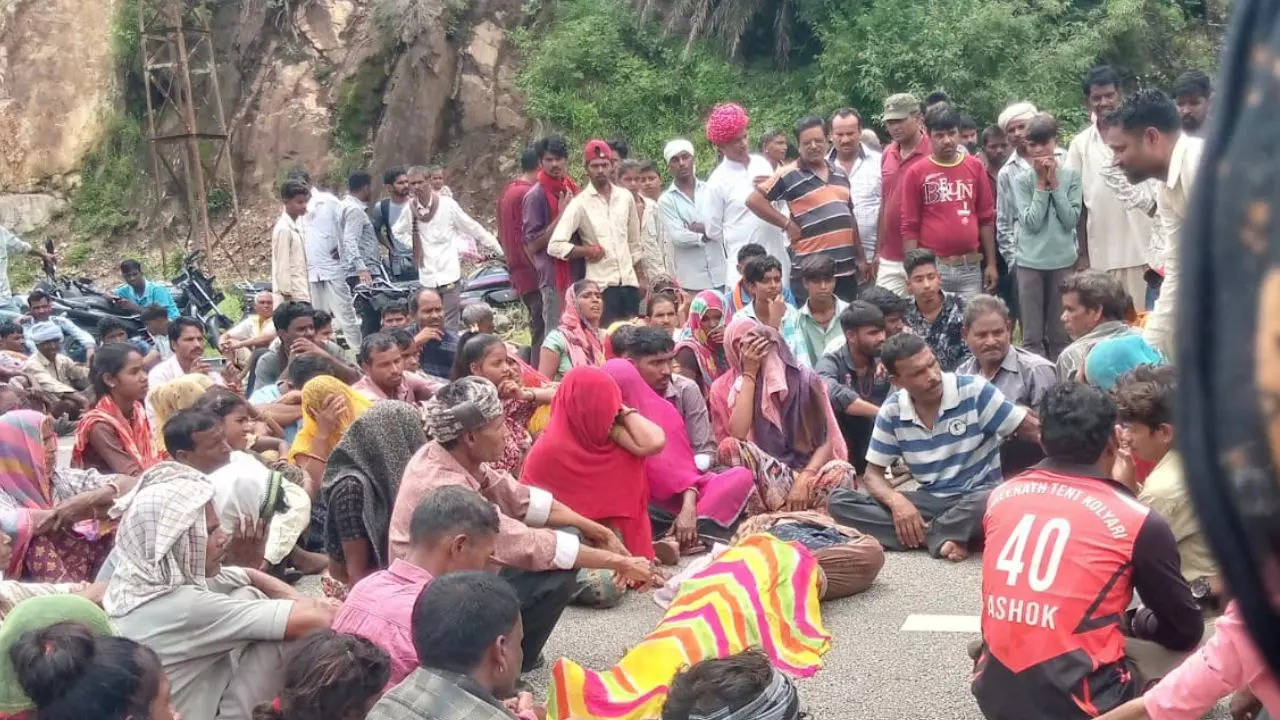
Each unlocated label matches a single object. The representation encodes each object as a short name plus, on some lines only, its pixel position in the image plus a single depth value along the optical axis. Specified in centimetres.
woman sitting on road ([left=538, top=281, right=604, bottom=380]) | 802
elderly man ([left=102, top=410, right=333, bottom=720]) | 381
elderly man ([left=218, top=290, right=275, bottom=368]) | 1048
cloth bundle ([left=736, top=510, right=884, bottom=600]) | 548
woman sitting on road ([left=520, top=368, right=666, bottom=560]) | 597
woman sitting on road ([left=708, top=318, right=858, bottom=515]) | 677
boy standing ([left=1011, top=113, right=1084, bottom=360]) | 801
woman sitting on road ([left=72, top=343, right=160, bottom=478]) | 627
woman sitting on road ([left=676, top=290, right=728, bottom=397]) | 788
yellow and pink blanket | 436
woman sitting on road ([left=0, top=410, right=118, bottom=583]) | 508
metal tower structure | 2095
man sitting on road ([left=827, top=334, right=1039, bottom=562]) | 595
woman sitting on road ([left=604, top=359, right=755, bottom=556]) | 652
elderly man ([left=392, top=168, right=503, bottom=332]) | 1166
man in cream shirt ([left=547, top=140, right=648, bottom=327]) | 947
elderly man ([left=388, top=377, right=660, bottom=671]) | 464
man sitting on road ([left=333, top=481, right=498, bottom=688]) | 378
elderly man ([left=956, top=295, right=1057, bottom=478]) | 644
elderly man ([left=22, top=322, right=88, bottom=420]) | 1132
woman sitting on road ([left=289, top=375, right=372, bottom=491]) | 645
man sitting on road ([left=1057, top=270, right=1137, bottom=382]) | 603
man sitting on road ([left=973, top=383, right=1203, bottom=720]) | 340
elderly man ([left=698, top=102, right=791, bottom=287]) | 942
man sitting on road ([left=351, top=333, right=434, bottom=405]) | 686
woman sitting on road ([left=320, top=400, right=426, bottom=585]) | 500
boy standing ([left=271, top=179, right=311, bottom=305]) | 1224
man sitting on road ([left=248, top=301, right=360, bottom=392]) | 828
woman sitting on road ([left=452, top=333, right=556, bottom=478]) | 661
